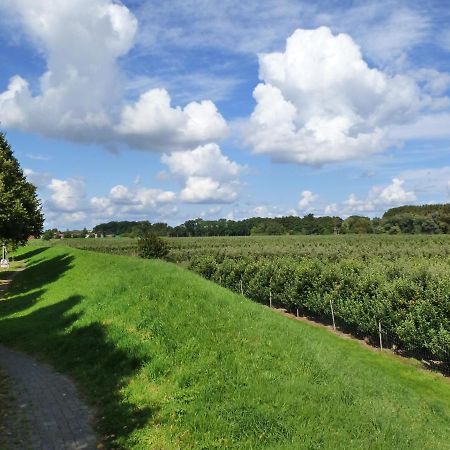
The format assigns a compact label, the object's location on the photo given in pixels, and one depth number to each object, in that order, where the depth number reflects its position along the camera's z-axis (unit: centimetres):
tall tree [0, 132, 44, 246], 3406
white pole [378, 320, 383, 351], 2416
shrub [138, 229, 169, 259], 5262
